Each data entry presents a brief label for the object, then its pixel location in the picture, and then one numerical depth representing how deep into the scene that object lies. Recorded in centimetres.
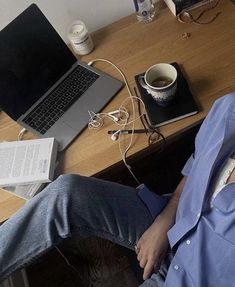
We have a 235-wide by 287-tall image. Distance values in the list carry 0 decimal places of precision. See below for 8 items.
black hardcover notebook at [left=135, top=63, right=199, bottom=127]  98
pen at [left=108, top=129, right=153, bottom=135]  98
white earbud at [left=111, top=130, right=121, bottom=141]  99
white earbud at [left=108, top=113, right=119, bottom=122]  103
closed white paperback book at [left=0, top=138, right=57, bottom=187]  93
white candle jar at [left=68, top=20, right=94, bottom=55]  116
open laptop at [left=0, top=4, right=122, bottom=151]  100
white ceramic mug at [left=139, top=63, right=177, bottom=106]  95
